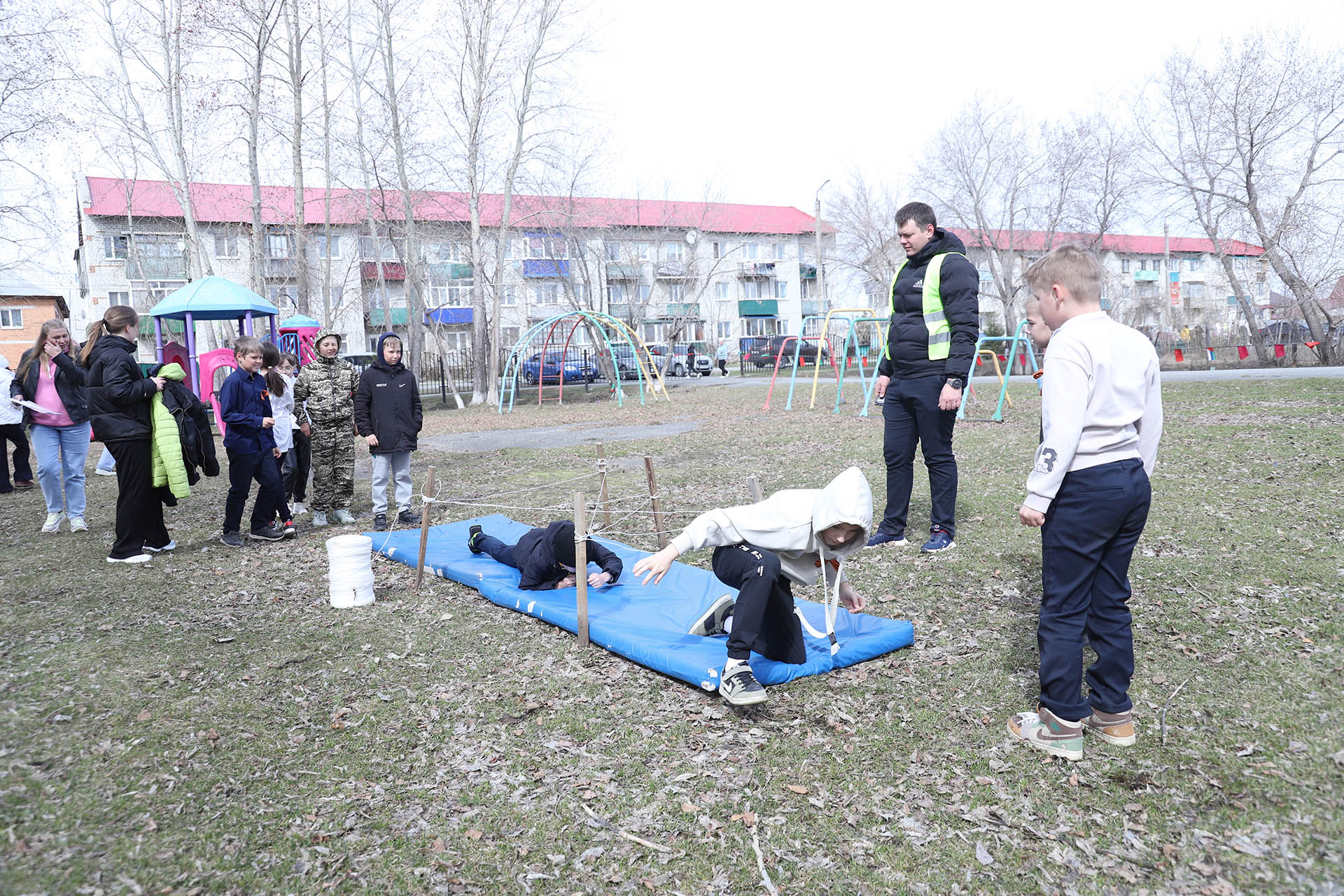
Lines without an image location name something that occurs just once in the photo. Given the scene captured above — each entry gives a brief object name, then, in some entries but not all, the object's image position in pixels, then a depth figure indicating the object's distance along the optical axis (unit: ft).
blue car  108.99
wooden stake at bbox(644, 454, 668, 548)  20.52
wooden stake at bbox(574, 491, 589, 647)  15.19
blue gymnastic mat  13.56
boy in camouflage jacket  26.99
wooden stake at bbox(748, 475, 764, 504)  15.83
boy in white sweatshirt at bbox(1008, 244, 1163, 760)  9.92
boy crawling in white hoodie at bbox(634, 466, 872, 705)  11.96
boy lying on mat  18.04
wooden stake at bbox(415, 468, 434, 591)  18.98
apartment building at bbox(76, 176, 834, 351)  108.06
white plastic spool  18.38
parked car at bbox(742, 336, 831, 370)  134.51
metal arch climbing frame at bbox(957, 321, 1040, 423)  45.79
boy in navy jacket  24.06
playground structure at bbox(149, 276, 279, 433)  49.60
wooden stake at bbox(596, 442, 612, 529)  20.48
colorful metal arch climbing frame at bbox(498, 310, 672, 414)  74.84
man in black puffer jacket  18.49
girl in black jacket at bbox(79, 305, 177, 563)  21.21
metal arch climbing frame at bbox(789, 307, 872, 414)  56.54
